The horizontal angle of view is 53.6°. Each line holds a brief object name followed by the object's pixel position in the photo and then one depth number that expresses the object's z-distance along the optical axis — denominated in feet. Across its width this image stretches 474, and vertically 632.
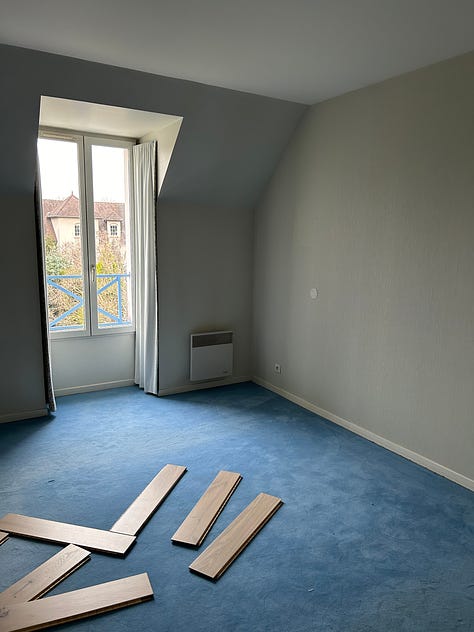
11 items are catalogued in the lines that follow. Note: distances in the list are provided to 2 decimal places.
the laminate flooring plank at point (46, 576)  6.71
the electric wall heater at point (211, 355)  15.43
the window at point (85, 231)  14.11
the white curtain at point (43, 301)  12.46
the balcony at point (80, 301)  14.69
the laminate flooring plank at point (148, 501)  8.28
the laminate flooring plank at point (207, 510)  8.01
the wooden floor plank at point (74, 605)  6.27
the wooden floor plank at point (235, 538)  7.32
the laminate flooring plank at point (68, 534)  7.77
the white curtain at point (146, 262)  14.07
